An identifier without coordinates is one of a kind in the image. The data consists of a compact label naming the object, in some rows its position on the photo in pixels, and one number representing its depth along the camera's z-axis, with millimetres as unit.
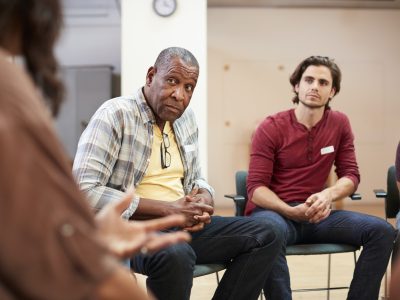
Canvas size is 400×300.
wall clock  5180
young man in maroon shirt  2615
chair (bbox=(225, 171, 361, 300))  2600
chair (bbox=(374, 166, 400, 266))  3107
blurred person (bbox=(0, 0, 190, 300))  658
